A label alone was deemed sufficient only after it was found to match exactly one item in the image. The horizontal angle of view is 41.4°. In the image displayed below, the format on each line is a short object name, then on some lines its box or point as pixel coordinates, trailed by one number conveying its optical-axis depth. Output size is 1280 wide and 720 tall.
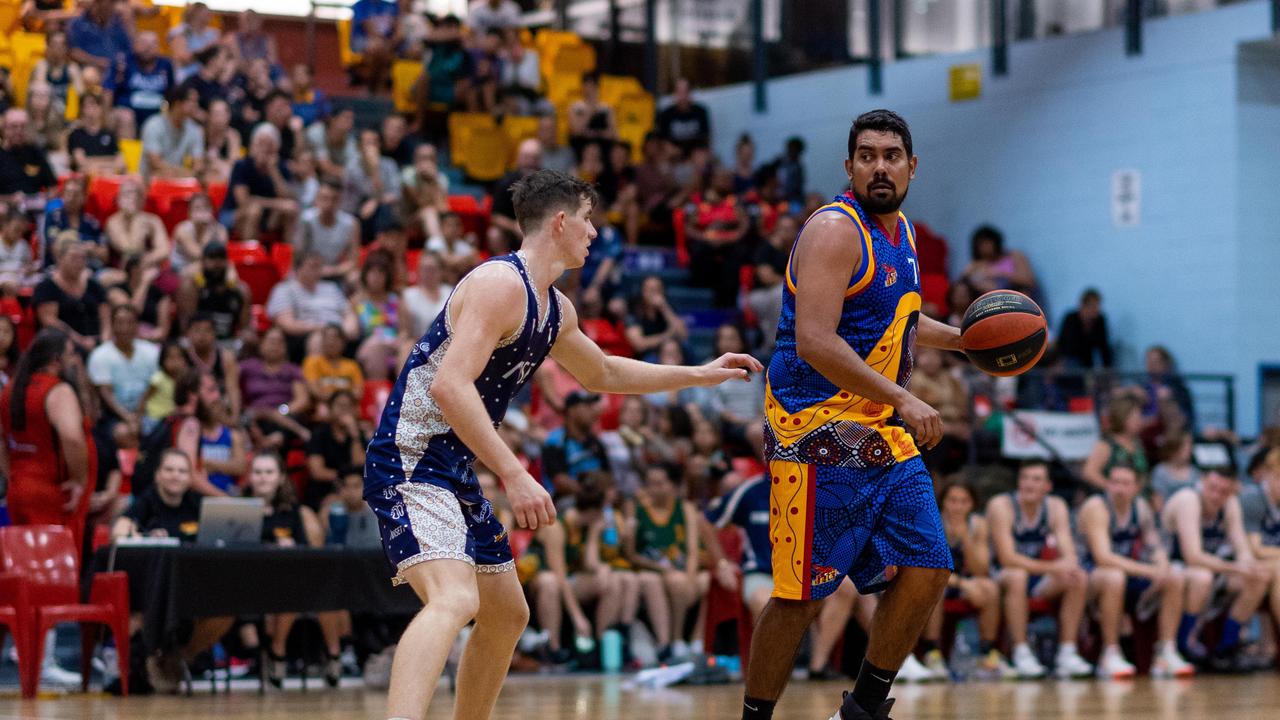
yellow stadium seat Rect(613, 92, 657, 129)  19.12
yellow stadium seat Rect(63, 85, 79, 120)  14.78
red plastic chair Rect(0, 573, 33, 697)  9.17
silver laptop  9.84
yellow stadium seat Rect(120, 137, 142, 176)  15.00
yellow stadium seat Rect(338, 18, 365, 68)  18.55
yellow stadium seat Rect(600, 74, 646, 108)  19.23
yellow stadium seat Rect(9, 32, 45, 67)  15.69
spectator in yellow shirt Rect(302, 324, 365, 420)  12.42
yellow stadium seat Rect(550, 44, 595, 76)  19.41
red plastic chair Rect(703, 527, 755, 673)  11.20
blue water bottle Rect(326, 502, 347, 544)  10.86
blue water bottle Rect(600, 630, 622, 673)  11.59
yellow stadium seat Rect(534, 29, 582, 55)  19.45
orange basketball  5.54
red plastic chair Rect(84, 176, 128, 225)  13.71
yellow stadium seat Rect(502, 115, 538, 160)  17.53
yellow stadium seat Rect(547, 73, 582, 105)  18.98
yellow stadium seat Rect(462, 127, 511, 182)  17.31
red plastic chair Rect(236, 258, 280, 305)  13.81
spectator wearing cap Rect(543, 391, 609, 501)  12.22
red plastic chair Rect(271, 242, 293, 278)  14.07
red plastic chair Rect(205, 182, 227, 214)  14.63
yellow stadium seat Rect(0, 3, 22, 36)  16.48
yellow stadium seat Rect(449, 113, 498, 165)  17.33
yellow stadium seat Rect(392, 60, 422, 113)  17.88
